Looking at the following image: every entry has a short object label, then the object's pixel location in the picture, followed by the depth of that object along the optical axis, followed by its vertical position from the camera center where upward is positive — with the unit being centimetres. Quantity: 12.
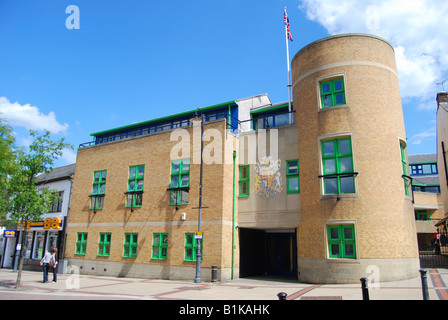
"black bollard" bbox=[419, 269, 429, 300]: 824 -103
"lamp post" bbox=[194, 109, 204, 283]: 1764 -96
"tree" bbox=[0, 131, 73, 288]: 1692 +249
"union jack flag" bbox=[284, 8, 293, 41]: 2525 +1549
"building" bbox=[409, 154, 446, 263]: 3972 +422
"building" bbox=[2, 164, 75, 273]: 2658 +84
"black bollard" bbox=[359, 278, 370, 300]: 827 -112
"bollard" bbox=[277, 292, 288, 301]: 664 -102
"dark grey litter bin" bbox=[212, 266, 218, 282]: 1752 -164
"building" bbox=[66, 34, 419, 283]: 1580 +271
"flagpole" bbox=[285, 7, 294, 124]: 2109 +1137
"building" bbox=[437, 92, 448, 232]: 2819 +924
